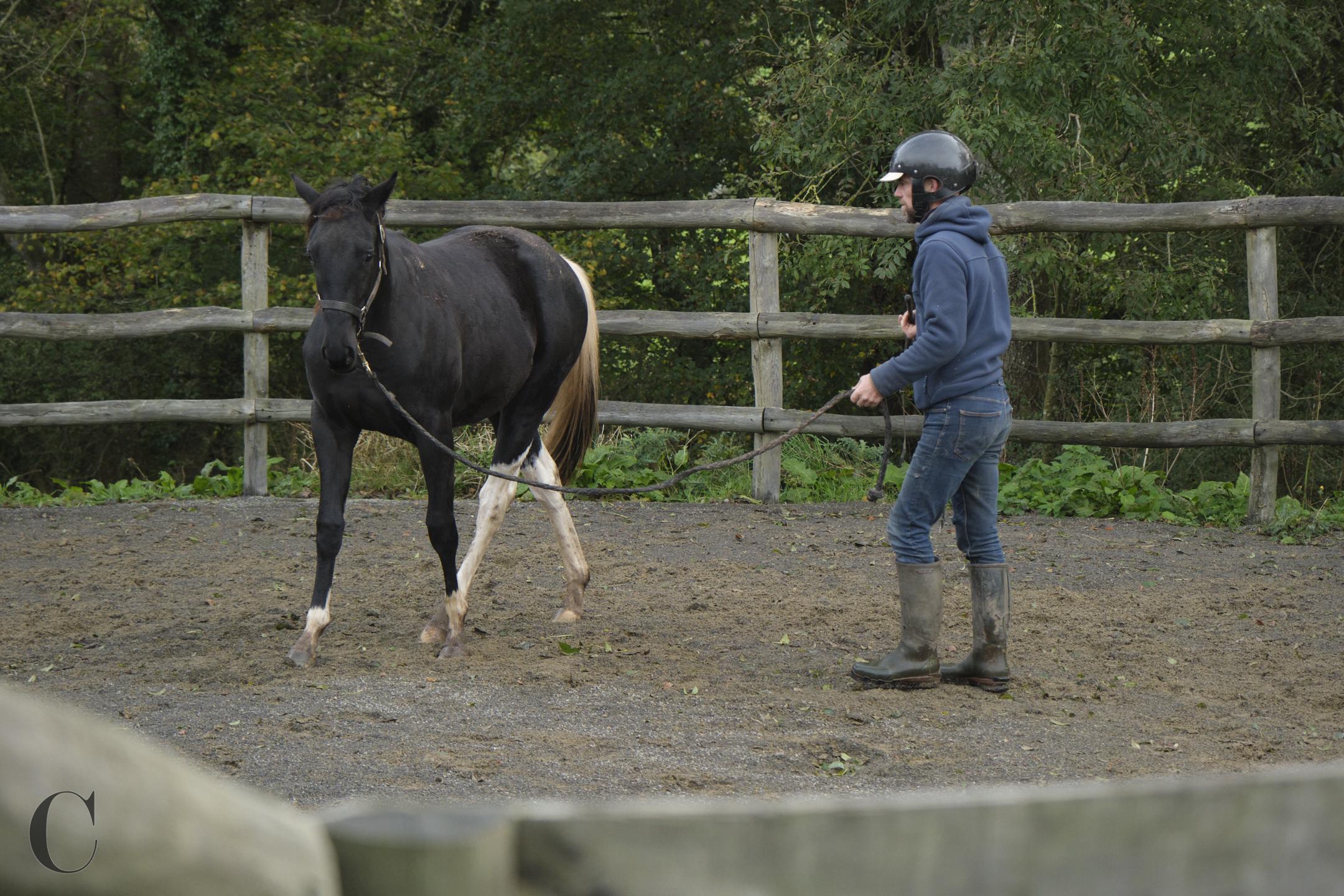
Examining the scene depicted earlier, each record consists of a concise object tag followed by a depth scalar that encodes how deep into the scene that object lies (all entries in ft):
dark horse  70.34
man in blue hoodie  69.91
